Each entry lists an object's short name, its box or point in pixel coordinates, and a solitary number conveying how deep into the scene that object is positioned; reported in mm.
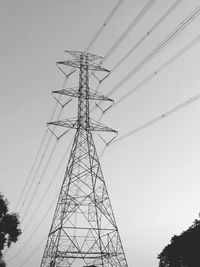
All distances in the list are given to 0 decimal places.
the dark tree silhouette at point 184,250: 46875
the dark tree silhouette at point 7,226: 35625
